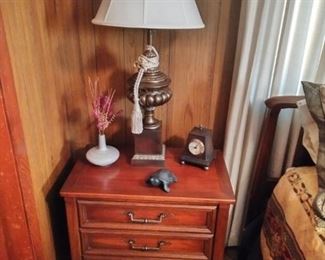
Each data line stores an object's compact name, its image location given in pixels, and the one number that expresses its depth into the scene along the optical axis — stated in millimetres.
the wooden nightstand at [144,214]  1073
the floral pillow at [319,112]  1003
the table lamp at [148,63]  924
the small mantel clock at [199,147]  1201
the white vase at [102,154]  1205
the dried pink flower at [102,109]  1193
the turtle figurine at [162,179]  1089
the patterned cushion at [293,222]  908
